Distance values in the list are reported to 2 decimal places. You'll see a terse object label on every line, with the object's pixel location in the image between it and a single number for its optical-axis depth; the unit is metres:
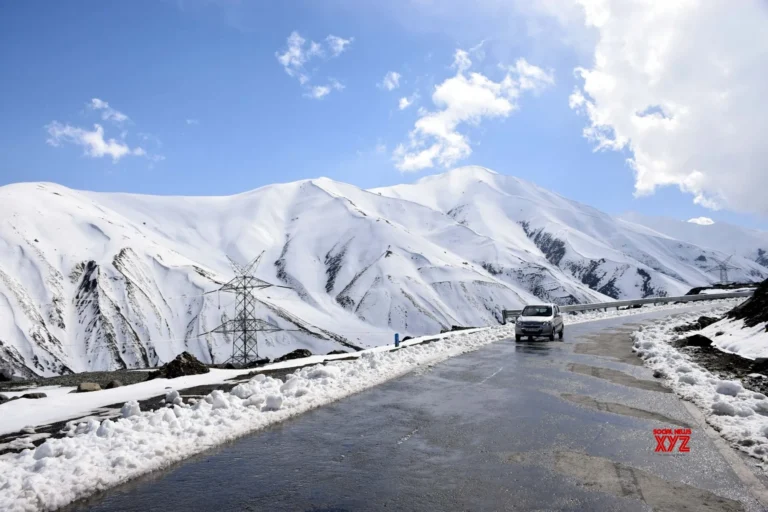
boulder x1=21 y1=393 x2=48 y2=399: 12.31
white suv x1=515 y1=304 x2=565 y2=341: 25.22
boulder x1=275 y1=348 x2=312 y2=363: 24.93
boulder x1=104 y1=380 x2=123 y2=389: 13.59
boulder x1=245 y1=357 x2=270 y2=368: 23.01
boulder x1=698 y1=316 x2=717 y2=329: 27.79
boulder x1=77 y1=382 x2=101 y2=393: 12.84
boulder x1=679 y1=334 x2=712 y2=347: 20.16
